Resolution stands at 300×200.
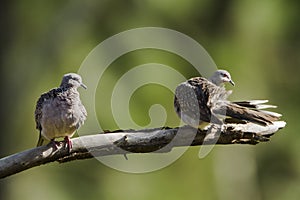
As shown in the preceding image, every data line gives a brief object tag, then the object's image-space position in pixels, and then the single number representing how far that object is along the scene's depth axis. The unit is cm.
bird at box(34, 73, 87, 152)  983
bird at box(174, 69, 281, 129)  1014
